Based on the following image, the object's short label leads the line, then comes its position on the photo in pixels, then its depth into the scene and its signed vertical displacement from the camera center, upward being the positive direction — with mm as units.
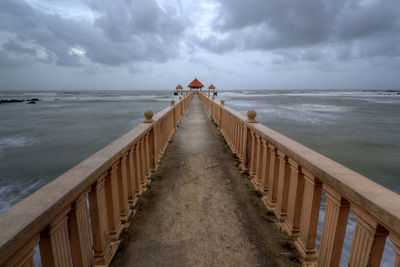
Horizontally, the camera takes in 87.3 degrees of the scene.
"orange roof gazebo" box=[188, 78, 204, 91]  43500 +1003
